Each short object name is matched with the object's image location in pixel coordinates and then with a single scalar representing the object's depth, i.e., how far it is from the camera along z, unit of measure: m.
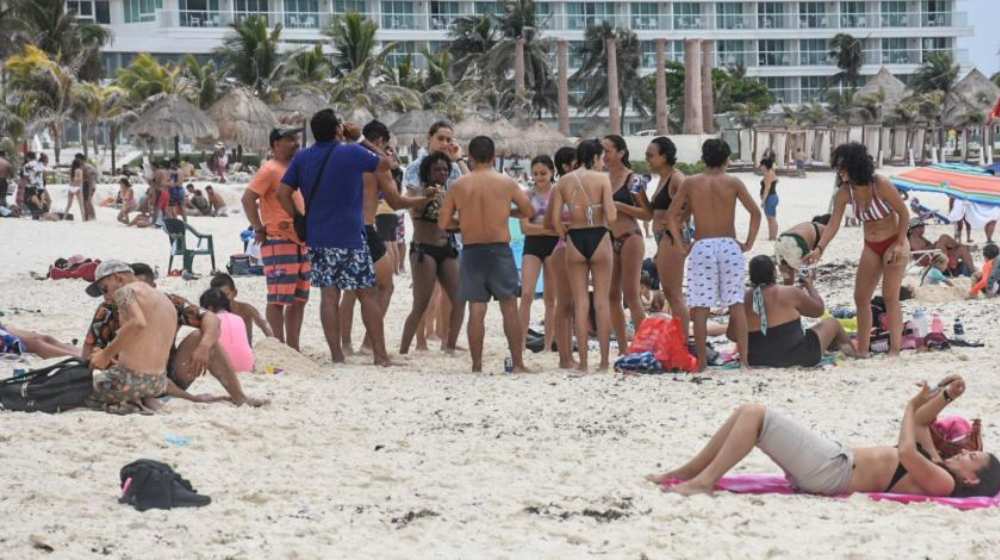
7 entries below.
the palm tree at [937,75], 160.12
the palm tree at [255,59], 106.25
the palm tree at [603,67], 153.12
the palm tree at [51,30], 105.00
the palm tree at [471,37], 144.50
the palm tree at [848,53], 166.50
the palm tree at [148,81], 93.62
